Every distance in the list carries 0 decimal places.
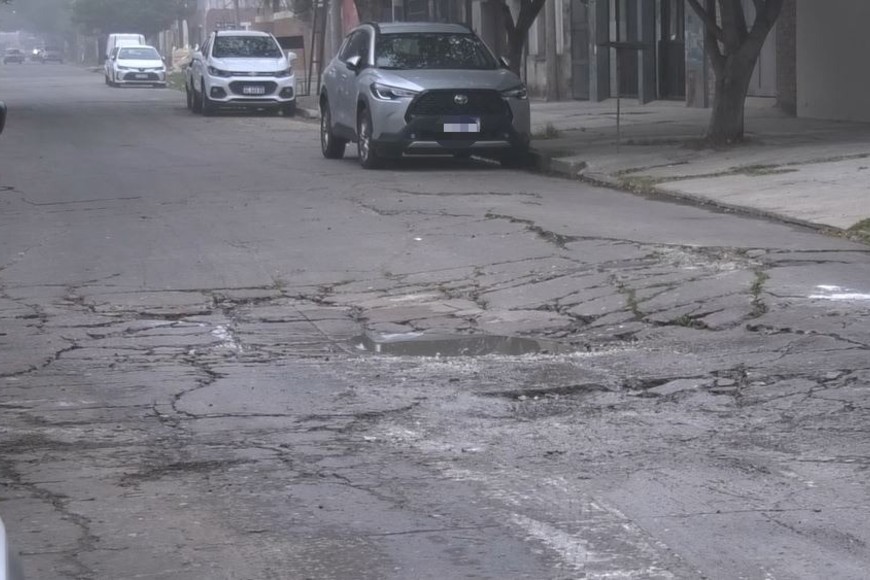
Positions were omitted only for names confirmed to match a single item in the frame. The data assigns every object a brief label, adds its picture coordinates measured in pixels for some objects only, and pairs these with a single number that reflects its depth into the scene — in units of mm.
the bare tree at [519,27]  22656
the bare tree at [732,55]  17906
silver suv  18047
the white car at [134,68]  51562
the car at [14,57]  115625
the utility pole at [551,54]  34500
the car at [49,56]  122338
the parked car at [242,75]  31781
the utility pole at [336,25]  39000
